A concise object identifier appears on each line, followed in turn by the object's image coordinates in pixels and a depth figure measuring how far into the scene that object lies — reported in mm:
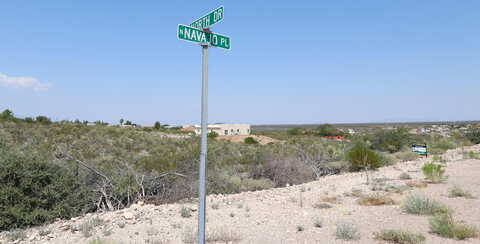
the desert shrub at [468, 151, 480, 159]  18938
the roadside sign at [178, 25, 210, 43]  3812
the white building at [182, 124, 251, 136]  79181
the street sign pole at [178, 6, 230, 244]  3869
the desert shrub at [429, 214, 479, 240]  5711
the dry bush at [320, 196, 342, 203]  9453
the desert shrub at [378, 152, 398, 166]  18734
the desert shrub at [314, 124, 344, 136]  59062
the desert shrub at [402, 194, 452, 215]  7500
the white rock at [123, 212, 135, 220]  7731
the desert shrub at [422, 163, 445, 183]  11857
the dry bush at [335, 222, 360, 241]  5929
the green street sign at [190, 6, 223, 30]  3881
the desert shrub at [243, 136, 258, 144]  35081
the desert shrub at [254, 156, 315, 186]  14266
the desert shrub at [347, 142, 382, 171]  17469
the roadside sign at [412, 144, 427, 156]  18016
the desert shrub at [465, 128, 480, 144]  35109
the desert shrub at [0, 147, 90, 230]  7535
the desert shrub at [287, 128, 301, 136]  60600
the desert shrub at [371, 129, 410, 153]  28027
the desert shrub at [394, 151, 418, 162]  21792
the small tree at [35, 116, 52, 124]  35831
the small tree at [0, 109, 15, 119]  31378
